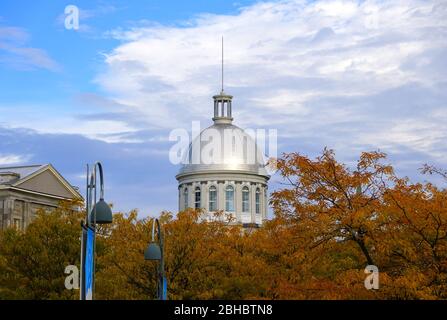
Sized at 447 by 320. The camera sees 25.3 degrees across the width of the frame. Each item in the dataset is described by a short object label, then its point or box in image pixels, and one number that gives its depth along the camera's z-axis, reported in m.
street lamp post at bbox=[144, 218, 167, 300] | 33.36
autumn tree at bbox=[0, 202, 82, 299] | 56.16
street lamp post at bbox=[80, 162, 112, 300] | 24.42
